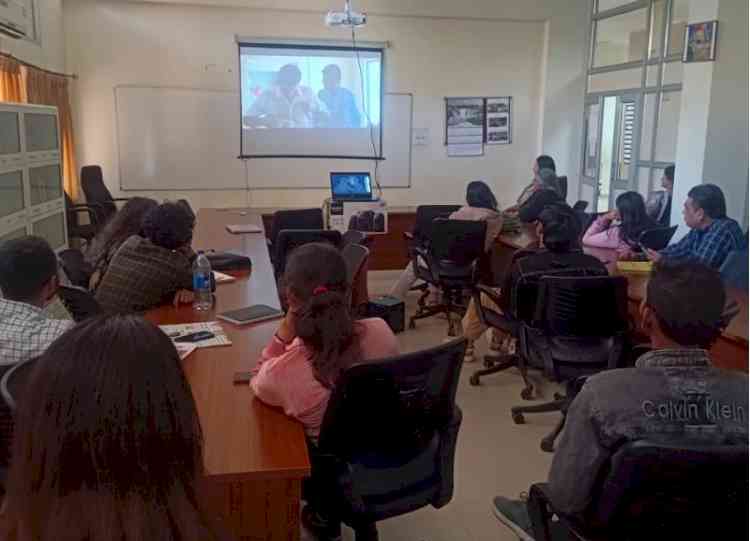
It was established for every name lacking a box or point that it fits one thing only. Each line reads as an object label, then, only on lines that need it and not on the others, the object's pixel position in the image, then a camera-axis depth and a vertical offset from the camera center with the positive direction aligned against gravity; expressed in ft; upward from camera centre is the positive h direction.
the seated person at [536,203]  15.30 -1.20
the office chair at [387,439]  5.62 -2.54
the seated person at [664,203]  18.19 -1.37
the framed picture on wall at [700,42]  15.93 +2.60
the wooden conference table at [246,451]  5.21 -2.40
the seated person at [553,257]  11.02 -1.76
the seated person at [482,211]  16.37 -1.51
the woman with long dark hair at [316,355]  5.99 -1.87
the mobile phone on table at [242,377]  6.78 -2.31
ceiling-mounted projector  19.25 +3.53
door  22.50 +0.10
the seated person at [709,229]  12.83 -1.43
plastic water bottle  9.80 -2.02
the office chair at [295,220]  17.19 -1.88
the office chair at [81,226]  20.43 -2.49
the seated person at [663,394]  5.02 -1.79
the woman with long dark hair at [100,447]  2.97 -1.33
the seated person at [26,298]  6.37 -1.65
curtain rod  16.29 +1.93
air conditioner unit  15.58 +2.85
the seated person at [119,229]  11.28 -1.49
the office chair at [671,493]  4.55 -2.36
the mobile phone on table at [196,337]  8.07 -2.29
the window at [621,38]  22.11 +3.75
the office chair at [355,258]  12.55 -2.07
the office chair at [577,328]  10.07 -2.66
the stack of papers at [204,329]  7.95 -2.29
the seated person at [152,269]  9.70 -1.80
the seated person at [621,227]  14.89 -1.68
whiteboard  22.21 -0.07
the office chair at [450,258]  15.65 -2.58
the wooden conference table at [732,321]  8.92 -2.28
